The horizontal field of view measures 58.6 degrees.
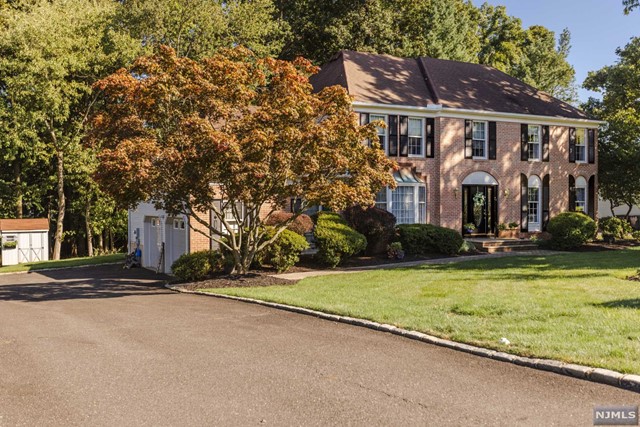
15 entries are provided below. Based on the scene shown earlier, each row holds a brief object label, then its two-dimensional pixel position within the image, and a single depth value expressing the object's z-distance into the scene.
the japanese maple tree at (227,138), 14.64
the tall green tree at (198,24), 32.56
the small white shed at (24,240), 31.55
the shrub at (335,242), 19.61
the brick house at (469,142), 25.69
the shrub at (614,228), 26.14
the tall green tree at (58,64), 29.94
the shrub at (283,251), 18.64
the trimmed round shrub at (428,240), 22.47
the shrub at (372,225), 22.09
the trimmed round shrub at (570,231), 23.41
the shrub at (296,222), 20.27
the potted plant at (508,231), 26.92
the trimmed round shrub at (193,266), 17.97
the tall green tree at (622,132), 30.81
